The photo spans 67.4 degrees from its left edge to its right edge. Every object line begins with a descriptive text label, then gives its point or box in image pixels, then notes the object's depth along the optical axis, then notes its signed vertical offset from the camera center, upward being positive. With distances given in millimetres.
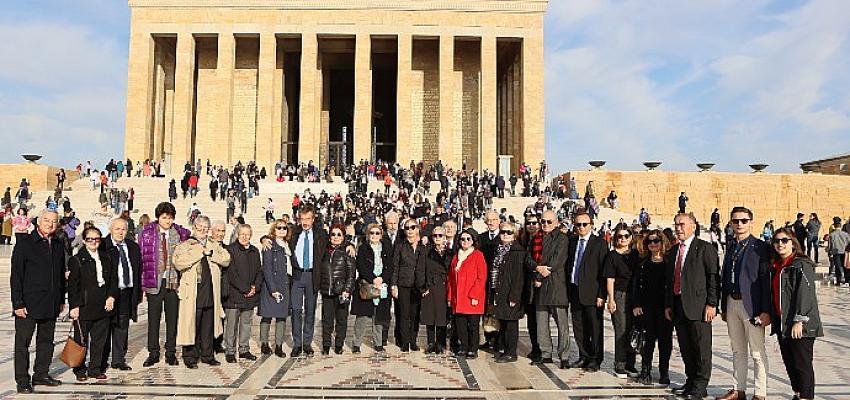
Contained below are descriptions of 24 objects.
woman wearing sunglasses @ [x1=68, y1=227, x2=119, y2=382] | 5551 -595
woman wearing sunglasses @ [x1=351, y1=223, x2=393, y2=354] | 7008 -546
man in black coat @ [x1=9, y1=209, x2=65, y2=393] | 5203 -537
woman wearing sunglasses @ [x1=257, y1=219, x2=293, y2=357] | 6684 -605
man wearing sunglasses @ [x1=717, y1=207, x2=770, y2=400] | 4789 -525
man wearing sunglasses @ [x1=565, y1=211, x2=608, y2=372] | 6186 -601
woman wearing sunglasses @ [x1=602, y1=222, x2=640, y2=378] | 6000 -663
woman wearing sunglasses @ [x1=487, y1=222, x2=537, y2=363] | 6547 -570
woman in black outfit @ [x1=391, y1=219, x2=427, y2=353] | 7074 -523
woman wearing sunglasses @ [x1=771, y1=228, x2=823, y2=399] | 4461 -560
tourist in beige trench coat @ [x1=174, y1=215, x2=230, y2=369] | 6176 -623
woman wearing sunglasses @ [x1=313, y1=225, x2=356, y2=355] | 6816 -583
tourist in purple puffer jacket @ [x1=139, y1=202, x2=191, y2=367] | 6230 -499
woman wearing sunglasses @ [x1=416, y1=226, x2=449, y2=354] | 6949 -688
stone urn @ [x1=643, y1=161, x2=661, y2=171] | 30373 +3116
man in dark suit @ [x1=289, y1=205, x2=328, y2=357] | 6809 -498
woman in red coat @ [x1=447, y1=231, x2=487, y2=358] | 6672 -599
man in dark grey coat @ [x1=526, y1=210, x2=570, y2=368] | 6332 -582
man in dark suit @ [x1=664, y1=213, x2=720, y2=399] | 5207 -571
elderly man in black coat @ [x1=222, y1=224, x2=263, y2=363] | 6531 -642
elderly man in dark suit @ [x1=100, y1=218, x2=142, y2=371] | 5934 -519
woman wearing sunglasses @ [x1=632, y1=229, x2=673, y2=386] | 5707 -688
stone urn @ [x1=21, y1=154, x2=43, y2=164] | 28677 +3177
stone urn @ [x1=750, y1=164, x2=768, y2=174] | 31328 +3082
